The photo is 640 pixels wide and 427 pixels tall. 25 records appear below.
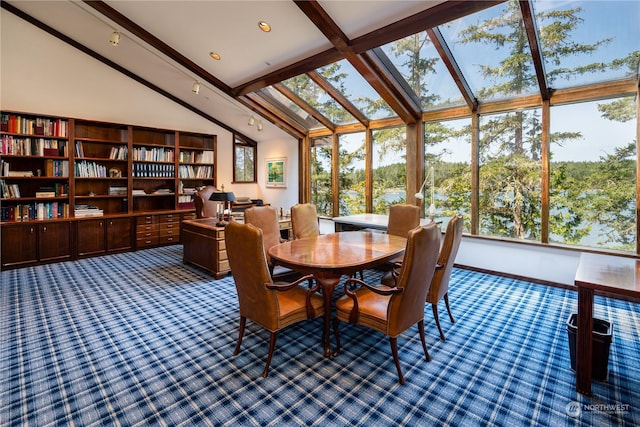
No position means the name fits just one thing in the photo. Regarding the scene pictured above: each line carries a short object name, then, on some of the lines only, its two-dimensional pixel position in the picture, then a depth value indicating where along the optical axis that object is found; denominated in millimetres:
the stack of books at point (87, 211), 5340
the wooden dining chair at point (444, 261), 2643
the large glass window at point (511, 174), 4168
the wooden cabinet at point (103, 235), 5285
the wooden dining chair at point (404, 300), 2018
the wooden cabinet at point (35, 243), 4613
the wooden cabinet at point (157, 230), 5926
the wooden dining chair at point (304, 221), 3920
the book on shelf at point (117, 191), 5910
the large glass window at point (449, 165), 4750
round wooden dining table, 2436
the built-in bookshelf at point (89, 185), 4797
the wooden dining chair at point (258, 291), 2098
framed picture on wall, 7527
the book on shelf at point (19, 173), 4775
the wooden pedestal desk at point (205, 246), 4289
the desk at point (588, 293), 1854
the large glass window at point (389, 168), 5469
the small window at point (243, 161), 7840
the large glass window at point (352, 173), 6113
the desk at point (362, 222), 4422
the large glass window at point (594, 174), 3553
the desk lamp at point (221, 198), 4456
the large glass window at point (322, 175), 6705
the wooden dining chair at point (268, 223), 3482
